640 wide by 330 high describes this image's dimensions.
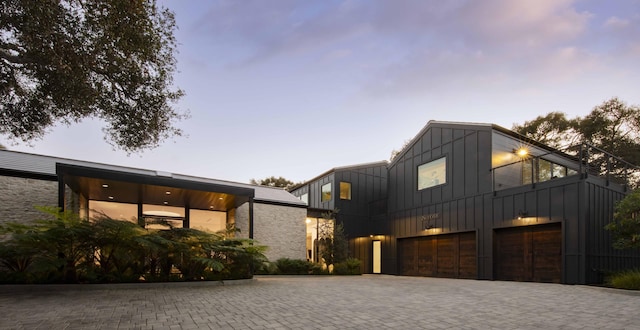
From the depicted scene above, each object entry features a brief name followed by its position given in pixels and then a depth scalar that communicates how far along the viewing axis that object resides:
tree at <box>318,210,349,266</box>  20.06
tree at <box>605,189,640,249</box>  10.92
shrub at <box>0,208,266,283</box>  9.06
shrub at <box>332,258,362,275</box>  19.31
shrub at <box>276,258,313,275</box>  17.36
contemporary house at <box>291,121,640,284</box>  12.64
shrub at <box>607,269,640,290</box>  10.04
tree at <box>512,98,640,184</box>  24.22
